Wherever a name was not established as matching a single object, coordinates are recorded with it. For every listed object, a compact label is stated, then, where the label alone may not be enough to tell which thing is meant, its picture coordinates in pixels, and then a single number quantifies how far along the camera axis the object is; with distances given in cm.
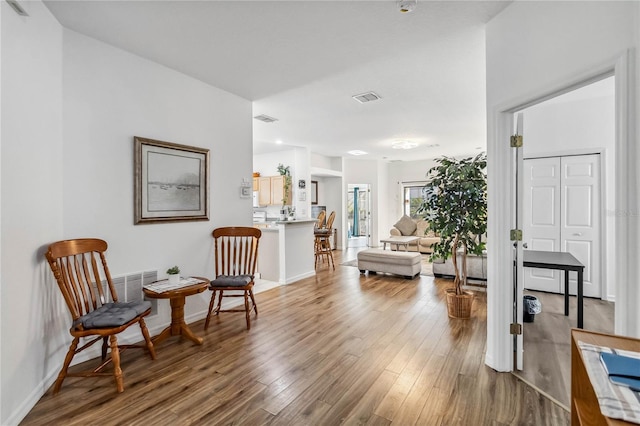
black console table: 295
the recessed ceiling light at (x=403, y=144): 644
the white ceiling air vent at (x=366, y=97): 386
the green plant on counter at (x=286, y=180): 715
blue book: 80
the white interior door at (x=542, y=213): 419
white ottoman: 521
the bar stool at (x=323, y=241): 626
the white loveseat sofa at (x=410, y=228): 796
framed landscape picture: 286
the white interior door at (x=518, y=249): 229
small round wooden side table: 265
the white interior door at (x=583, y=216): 396
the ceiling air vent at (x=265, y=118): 474
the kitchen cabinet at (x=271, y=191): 725
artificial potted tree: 324
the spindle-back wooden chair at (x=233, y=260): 311
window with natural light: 947
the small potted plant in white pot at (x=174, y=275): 277
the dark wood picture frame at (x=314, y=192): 870
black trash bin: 323
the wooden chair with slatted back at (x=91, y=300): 203
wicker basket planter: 336
